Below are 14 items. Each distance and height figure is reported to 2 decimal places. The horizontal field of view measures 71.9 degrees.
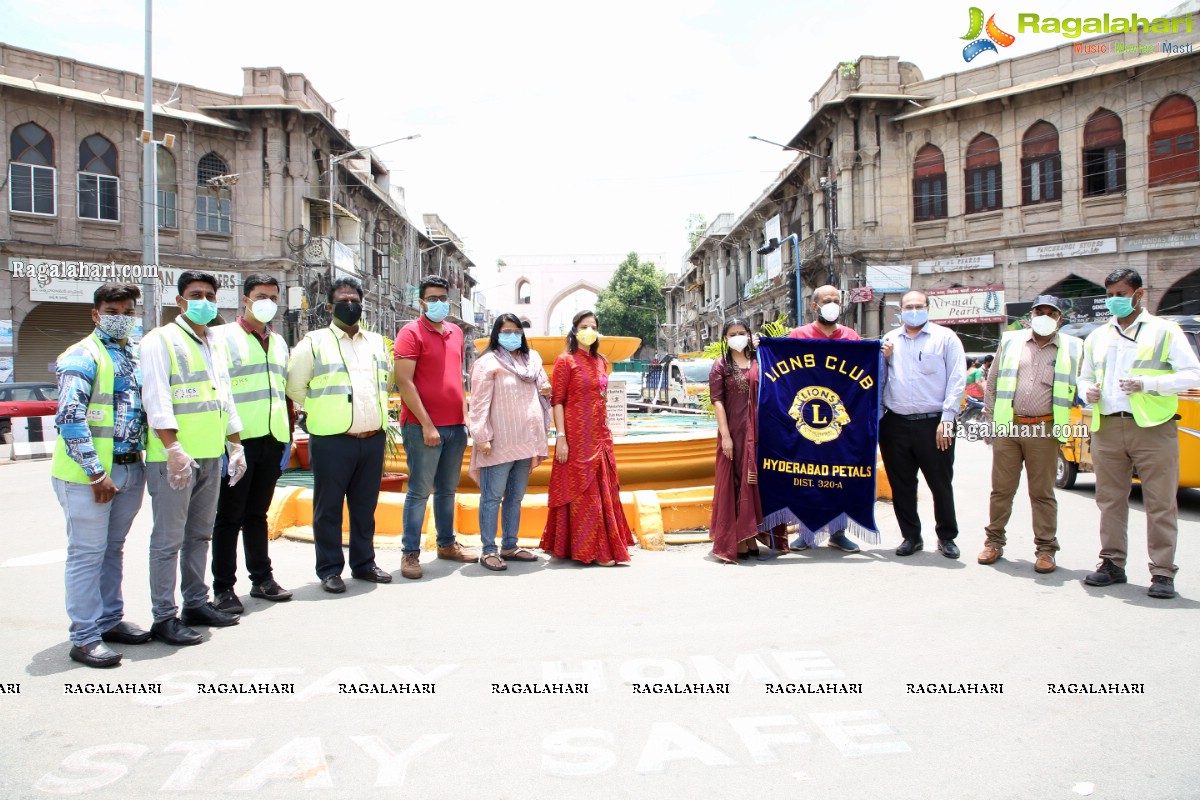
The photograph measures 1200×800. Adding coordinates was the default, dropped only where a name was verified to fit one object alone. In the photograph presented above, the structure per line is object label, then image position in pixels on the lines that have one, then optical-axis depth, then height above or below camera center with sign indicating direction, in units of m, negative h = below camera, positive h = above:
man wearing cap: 5.53 -0.21
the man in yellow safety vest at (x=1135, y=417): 4.89 -0.21
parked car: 17.14 -0.09
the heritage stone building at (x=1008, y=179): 23.83 +6.61
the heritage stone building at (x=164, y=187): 24.11 +6.74
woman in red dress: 5.86 -0.57
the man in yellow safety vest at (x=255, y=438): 4.77 -0.26
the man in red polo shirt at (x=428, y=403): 5.54 -0.08
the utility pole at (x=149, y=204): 18.77 +4.36
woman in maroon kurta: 5.92 -0.46
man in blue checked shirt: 3.79 -0.33
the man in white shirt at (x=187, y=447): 4.07 -0.27
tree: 68.69 +7.55
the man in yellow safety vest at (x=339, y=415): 5.14 -0.14
